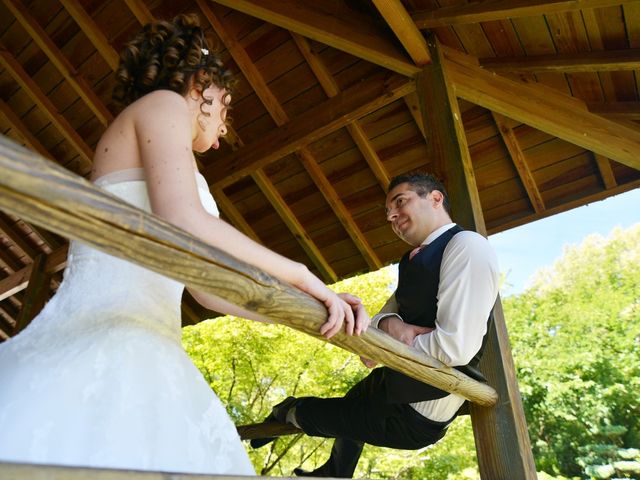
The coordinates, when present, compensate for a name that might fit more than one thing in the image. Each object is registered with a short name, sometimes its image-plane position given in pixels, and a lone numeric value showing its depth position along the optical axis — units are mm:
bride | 1073
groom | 2262
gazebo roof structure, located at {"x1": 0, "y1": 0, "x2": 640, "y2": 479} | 3496
